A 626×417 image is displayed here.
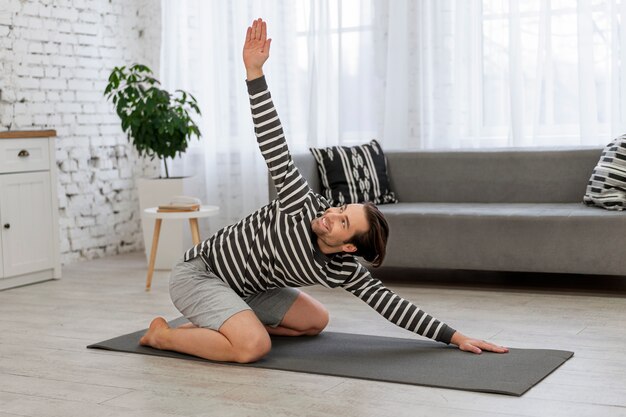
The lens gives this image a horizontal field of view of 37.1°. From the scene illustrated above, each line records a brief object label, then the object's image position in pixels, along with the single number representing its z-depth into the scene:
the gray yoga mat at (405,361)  2.74
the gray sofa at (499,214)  4.14
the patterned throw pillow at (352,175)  4.85
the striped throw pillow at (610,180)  4.22
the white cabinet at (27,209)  4.73
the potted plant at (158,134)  5.33
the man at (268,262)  2.90
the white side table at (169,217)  4.71
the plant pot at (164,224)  5.41
